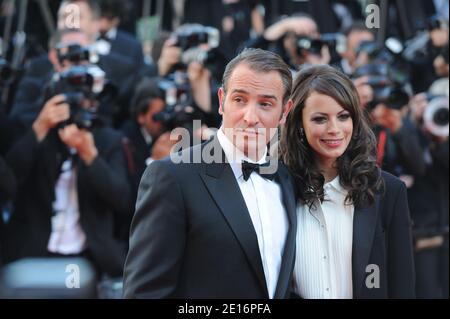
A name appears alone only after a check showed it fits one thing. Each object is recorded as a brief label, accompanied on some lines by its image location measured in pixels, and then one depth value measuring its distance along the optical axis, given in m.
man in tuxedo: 4.36
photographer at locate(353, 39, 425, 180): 8.61
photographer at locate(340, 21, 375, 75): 9.93
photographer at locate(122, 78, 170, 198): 8.79
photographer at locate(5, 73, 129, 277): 8.22
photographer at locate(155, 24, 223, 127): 8.98
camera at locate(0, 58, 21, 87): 8.34
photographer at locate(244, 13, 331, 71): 9.14
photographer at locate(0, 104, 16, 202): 7.97
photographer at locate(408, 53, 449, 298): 9.33
